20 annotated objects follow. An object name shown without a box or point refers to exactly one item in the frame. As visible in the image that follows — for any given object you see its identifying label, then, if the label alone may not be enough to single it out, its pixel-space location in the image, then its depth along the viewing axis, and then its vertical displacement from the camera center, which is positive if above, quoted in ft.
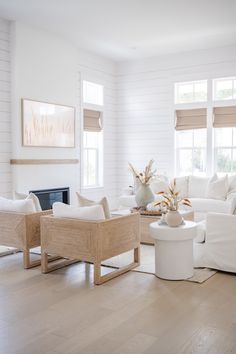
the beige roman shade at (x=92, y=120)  27.37 +2.52
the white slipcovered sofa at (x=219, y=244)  13.85 -3.06
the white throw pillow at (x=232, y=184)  23.76 -1.62
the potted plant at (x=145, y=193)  19.77 -1.77
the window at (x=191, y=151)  27.40 +0.38
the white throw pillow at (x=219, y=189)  23.50 -1.89
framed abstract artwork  21.90 +1.89
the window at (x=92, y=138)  27.63 +1.35
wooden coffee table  18.45 -3.05
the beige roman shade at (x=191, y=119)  26.84 +2.57
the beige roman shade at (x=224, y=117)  25.75 +2.56
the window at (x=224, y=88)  25.94 +4.41
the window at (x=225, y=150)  26.27 +0.44
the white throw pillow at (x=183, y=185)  25.27 -1.78
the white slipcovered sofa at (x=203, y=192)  22.80 -2.13
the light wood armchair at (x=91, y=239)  13.08 -2.81
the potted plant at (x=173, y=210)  13.67 -1.82
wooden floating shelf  21.37 -0.26
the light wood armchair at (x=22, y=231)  14.93 -2.78
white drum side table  13.29 -3.11
